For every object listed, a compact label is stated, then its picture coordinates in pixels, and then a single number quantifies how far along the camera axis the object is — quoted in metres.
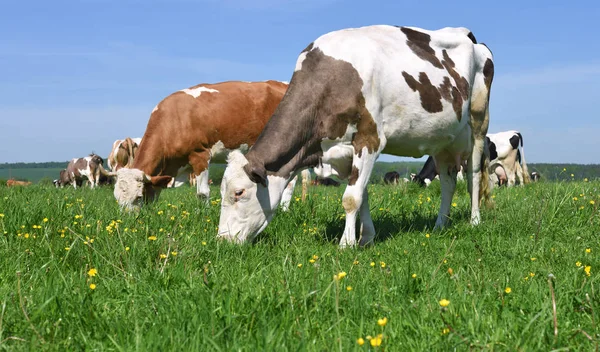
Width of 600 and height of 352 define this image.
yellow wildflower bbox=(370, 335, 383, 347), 2.60
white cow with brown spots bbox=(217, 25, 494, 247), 6.60
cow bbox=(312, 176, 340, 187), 44.16
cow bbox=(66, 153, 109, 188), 34.31
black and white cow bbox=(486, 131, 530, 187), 24.08
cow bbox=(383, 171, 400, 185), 38.59
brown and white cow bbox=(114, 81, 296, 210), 11.30
